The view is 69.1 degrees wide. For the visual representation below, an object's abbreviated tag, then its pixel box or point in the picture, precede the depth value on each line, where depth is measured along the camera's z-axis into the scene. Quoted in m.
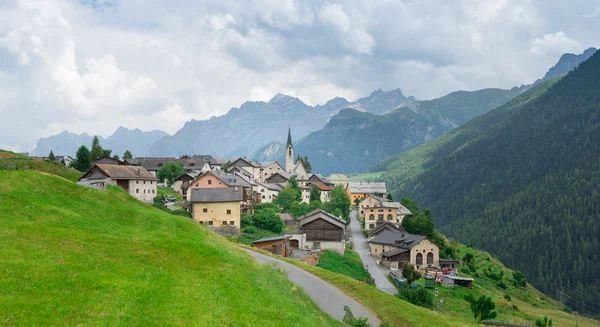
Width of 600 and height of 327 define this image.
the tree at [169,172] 118.81
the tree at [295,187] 127.46
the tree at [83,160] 106.75
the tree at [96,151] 118.71
